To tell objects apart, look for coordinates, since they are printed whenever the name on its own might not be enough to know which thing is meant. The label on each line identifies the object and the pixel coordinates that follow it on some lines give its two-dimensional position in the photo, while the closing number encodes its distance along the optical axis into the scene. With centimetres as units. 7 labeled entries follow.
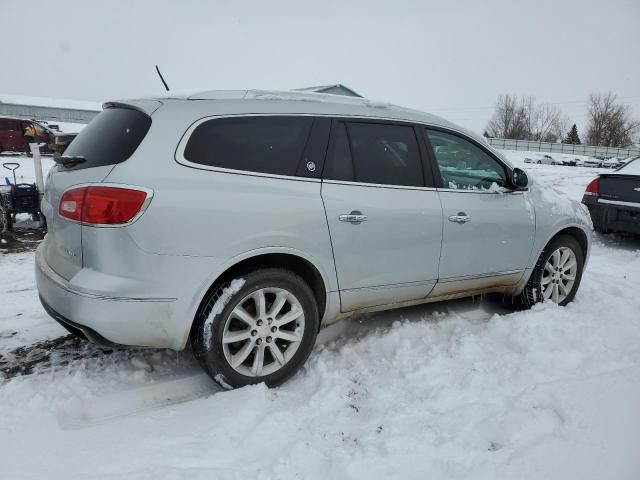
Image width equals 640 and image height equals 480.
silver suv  235
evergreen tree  7981
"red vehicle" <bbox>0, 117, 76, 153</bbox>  1848
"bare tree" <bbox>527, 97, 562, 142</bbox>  8138
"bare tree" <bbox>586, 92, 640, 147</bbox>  6712
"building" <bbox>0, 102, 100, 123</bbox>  4384
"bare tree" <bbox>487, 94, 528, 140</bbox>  8044
